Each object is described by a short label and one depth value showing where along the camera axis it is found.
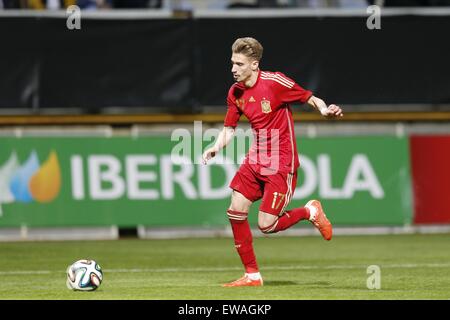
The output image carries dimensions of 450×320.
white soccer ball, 10.16
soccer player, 10.53
